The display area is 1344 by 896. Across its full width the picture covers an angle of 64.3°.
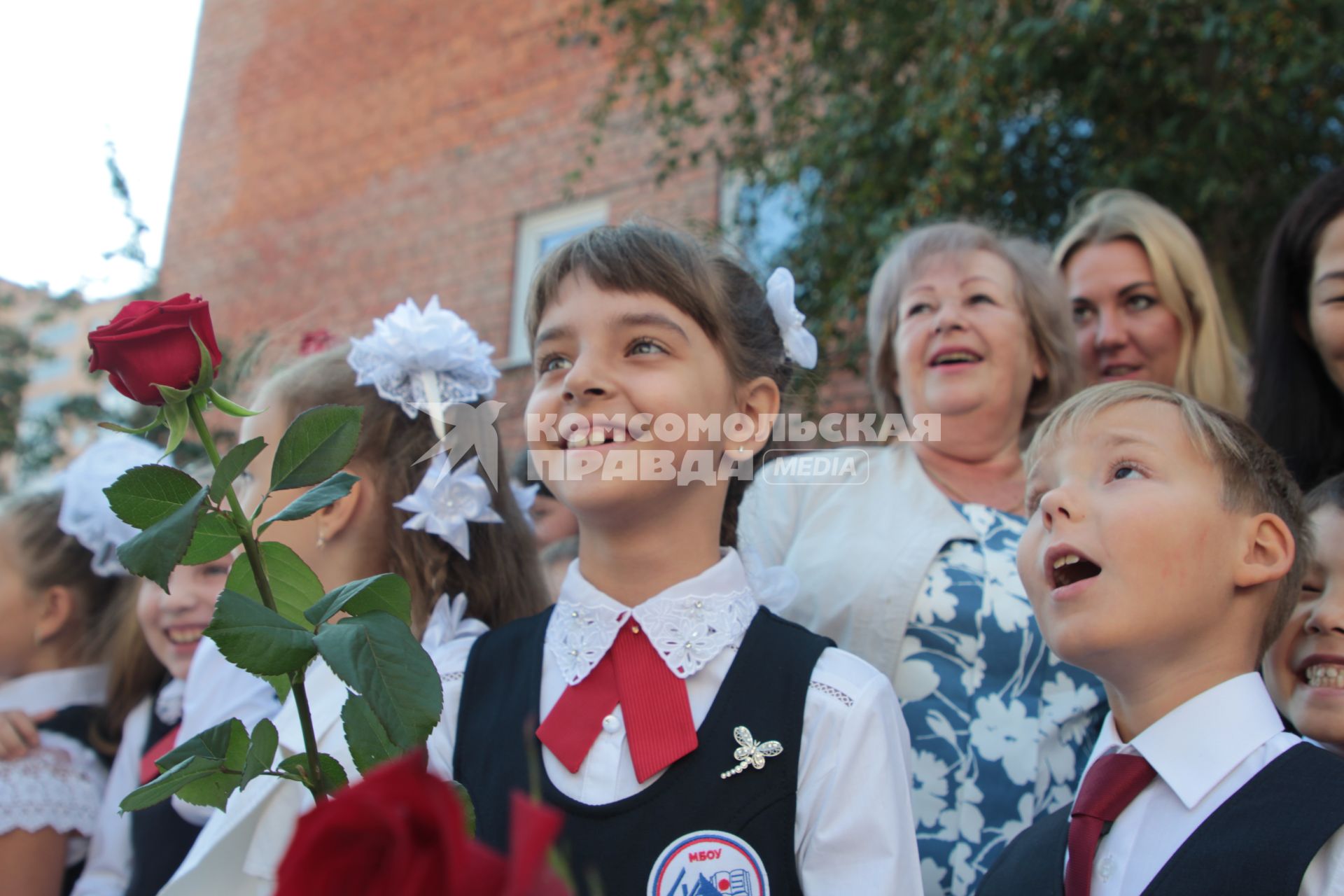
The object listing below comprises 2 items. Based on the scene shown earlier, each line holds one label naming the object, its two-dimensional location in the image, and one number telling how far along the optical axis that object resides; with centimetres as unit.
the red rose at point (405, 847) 48
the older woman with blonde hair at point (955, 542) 191
